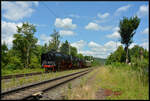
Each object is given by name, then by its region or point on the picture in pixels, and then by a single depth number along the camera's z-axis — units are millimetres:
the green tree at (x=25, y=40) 44438
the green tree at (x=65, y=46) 106531
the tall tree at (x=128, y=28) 32000
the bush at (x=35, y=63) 41406
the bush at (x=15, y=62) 33141
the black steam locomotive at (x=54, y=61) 22531
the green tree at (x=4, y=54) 28431
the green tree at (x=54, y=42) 63238
